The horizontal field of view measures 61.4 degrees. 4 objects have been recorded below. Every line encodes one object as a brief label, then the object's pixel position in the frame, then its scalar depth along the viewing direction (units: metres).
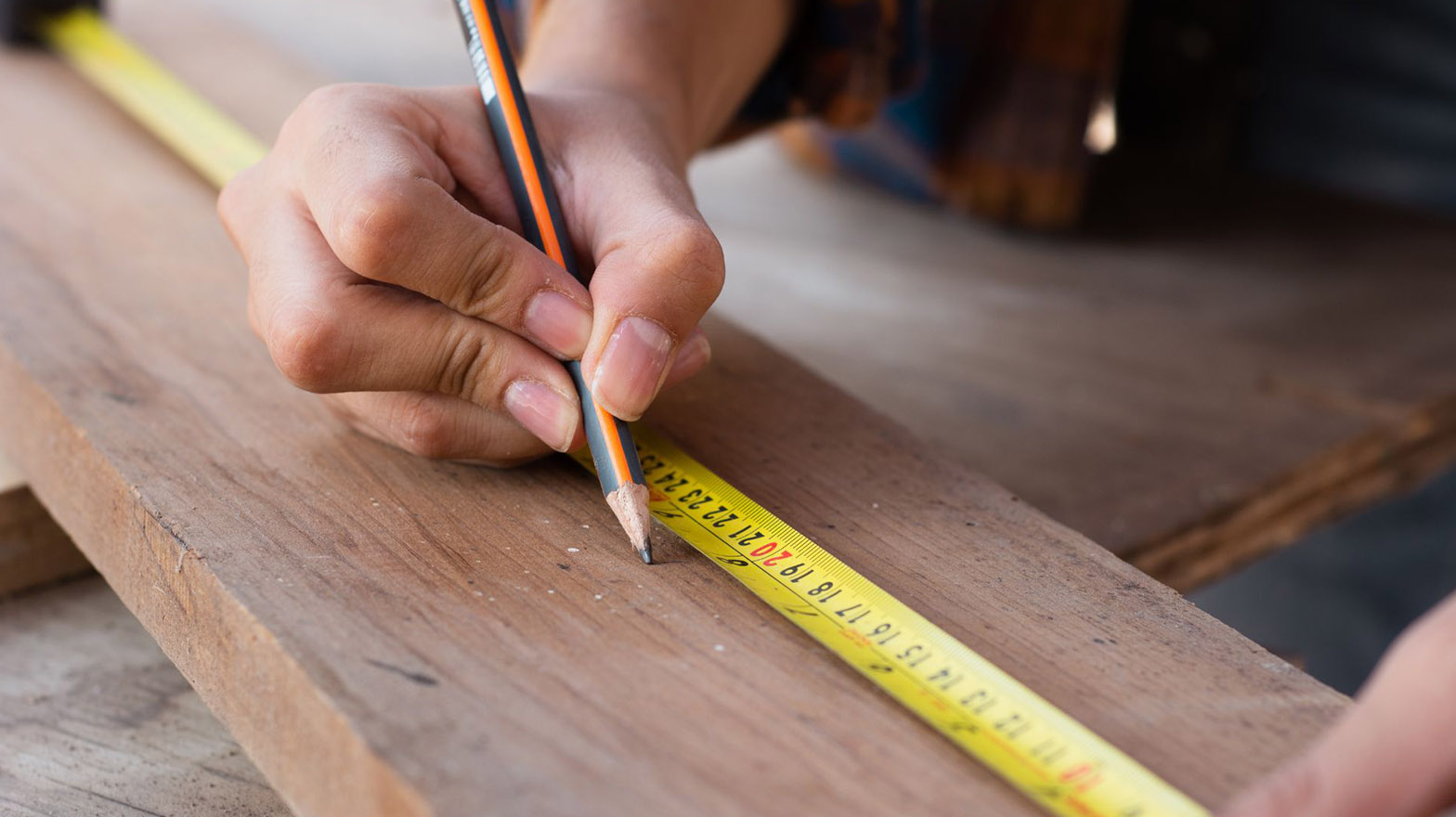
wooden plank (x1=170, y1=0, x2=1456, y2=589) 1.39
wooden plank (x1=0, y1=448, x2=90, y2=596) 1.03
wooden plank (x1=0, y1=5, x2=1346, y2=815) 0.63
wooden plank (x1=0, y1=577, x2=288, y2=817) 0.84
